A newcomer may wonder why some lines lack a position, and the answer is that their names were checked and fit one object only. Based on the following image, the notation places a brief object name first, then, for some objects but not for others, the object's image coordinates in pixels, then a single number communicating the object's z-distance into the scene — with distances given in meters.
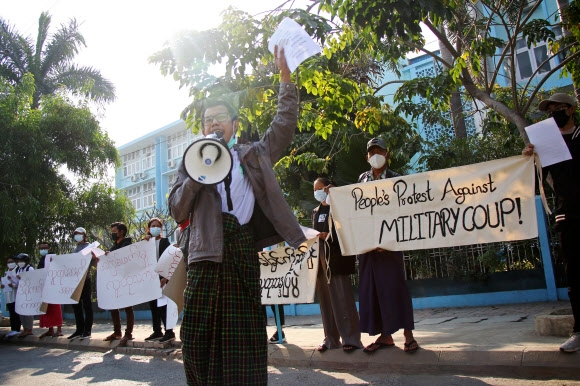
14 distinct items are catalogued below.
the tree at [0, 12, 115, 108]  19.52
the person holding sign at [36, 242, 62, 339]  9.74
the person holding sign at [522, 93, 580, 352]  3.96
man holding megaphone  2.51
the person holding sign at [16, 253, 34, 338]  10.24
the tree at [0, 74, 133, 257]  13.53
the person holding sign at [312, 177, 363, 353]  5.29
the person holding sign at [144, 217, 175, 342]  7.56
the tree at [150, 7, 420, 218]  6.33
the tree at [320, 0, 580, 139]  4.43
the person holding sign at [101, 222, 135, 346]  8.21
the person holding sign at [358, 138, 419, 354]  4.69
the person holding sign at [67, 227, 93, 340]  8.86
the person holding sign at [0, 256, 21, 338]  10.57
